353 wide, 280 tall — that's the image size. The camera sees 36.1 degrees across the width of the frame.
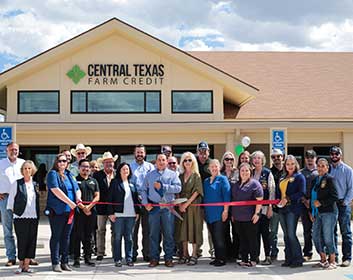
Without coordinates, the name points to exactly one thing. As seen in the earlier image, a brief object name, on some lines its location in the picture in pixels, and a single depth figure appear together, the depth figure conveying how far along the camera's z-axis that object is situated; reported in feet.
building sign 62.28
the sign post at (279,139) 54.34
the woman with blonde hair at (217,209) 29.78
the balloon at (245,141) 56.90
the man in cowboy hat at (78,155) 32.48
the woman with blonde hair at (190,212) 30.27
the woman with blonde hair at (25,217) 28.04
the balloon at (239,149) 57.72
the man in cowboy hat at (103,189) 31.55
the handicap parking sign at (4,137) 46.06
